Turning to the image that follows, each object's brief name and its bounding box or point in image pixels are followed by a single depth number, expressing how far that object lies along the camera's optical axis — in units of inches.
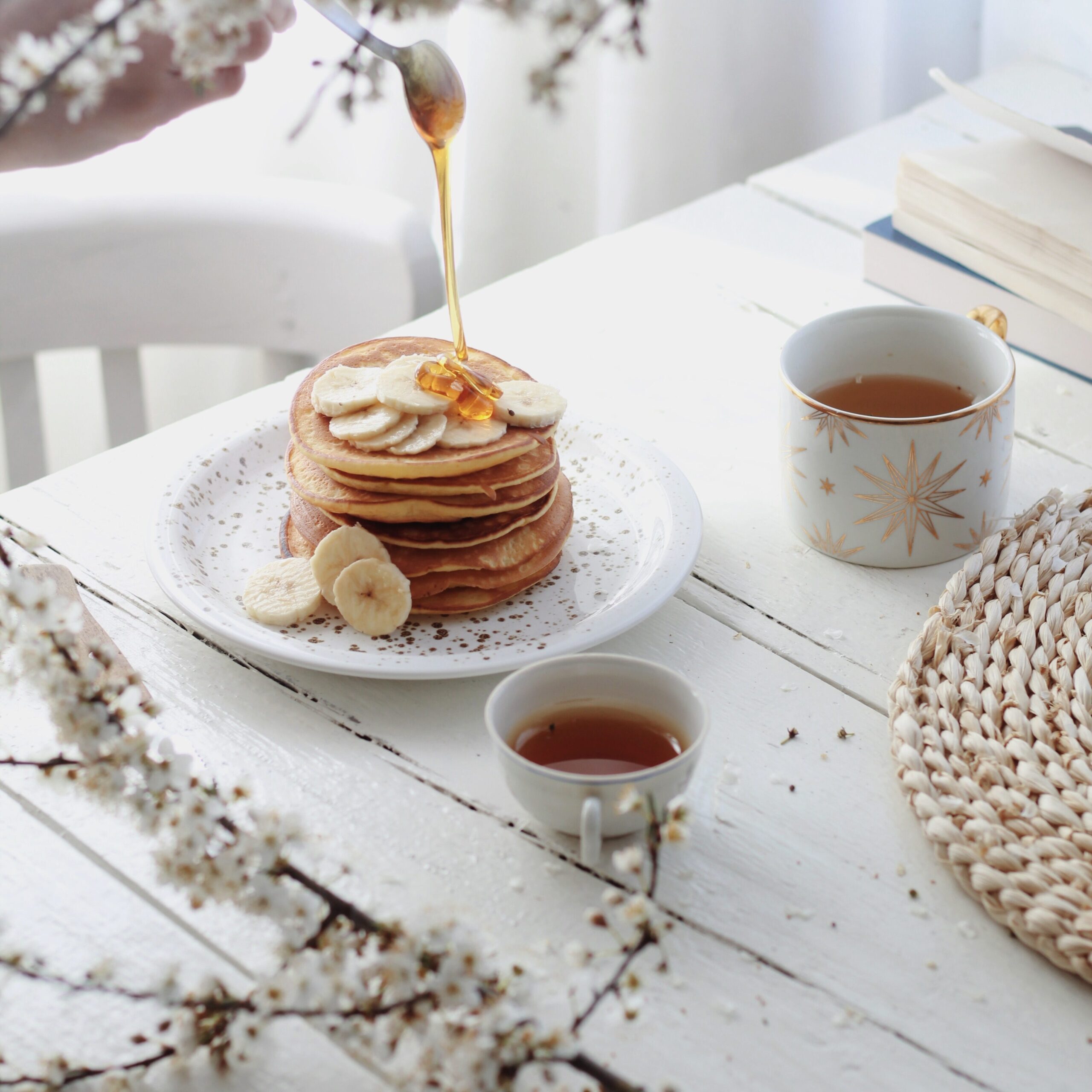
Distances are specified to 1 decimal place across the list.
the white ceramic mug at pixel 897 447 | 42.2
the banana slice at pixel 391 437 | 41.0
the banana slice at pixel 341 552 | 41.2
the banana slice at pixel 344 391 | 41.8
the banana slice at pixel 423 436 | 40.9
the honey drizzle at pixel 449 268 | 39.0
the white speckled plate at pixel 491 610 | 40.7
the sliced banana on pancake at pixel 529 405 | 41.9
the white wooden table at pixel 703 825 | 36.3
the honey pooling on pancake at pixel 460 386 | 41.8
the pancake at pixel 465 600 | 41.8
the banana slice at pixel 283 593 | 41.5
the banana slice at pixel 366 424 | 41.1
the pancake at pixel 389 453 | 40.8
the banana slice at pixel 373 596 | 41.0
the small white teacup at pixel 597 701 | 37.3
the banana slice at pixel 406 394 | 41.3
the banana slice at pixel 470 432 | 41.2
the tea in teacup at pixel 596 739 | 38.6
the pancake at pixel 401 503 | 41.3
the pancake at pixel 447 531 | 41.6
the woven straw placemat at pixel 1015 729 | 37.2
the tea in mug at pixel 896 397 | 44.1
